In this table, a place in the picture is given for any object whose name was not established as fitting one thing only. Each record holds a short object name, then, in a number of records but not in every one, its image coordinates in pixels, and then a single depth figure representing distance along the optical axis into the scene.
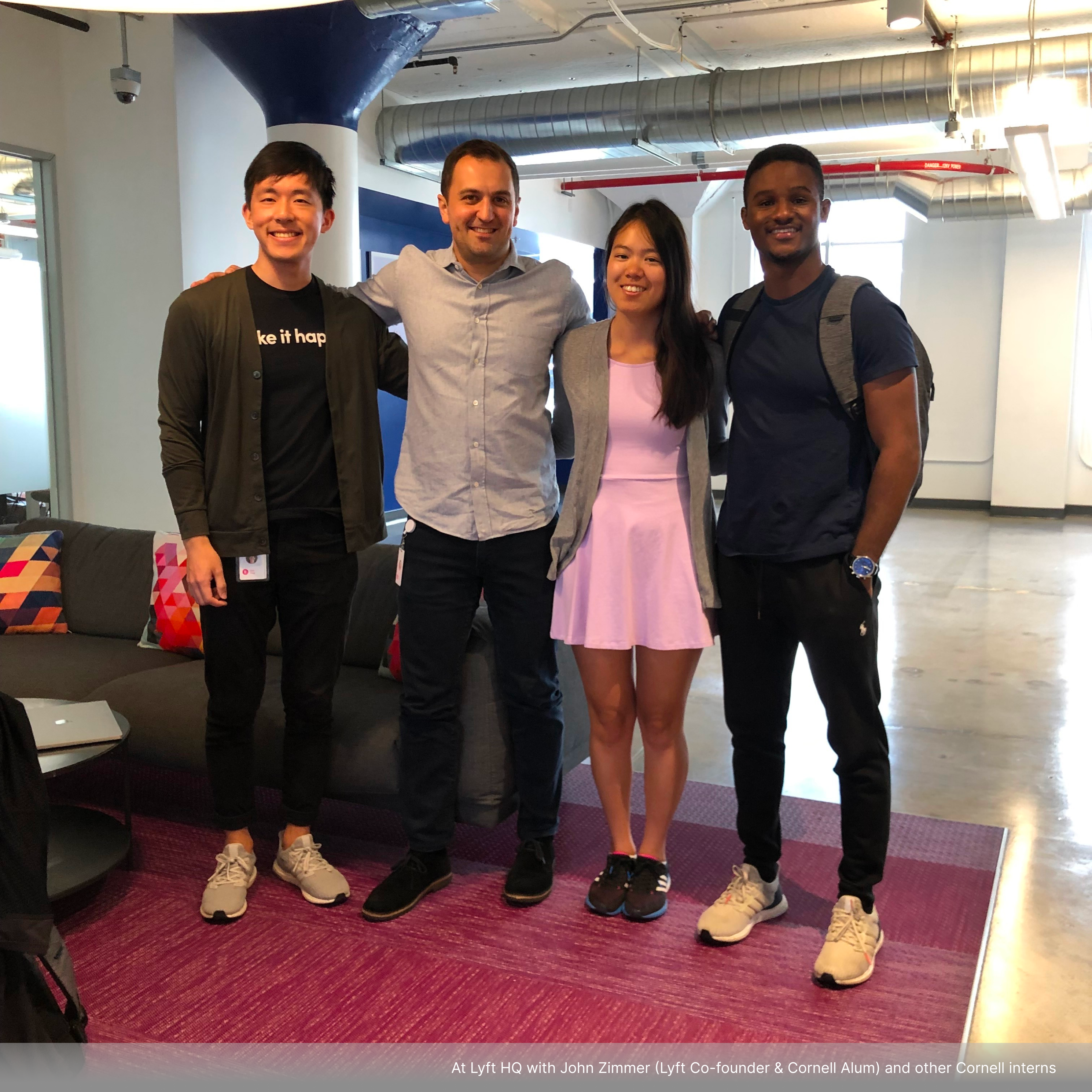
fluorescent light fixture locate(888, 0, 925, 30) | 5.10
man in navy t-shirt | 2.12
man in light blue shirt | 2.41
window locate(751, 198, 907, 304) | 11.63
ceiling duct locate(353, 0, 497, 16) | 4.73
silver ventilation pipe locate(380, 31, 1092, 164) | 5.84
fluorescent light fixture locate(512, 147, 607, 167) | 7.45
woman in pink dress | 2.33
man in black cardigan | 2.40
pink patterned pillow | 3.53
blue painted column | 5.21
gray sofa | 2.72
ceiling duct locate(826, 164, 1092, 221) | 9.03
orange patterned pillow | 3.78
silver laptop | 2.62
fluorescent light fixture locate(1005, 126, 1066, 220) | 5.45
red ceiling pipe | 9.02
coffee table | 2.49
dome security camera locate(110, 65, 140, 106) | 4.97
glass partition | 5.95
